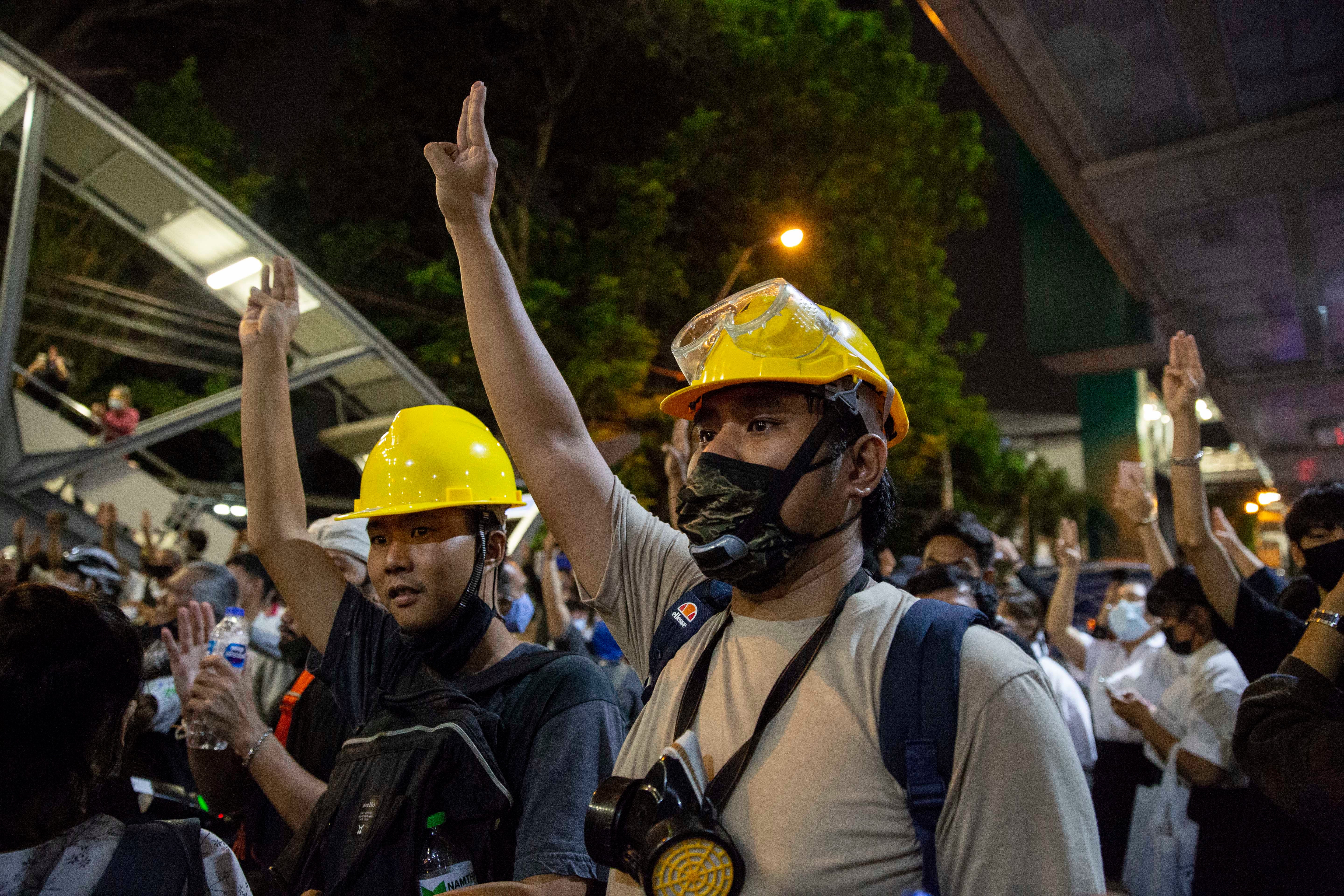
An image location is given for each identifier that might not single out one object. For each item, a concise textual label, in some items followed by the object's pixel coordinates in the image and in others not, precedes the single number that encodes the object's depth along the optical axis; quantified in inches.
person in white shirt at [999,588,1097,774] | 218.8
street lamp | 494.3
